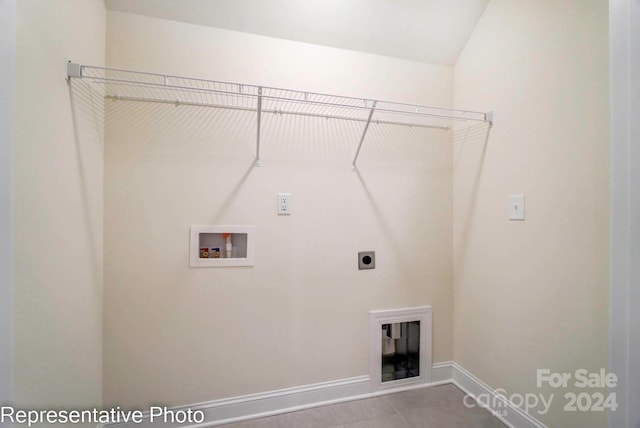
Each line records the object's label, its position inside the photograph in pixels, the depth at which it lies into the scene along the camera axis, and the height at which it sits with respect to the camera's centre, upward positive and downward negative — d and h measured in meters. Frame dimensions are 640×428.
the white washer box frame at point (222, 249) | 1.44 -0.18
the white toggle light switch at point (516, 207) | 1.39 +0.05
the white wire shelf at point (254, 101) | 1.34 +0.65
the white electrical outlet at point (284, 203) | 1.56 +0.07
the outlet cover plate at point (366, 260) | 1.70 -0.29
